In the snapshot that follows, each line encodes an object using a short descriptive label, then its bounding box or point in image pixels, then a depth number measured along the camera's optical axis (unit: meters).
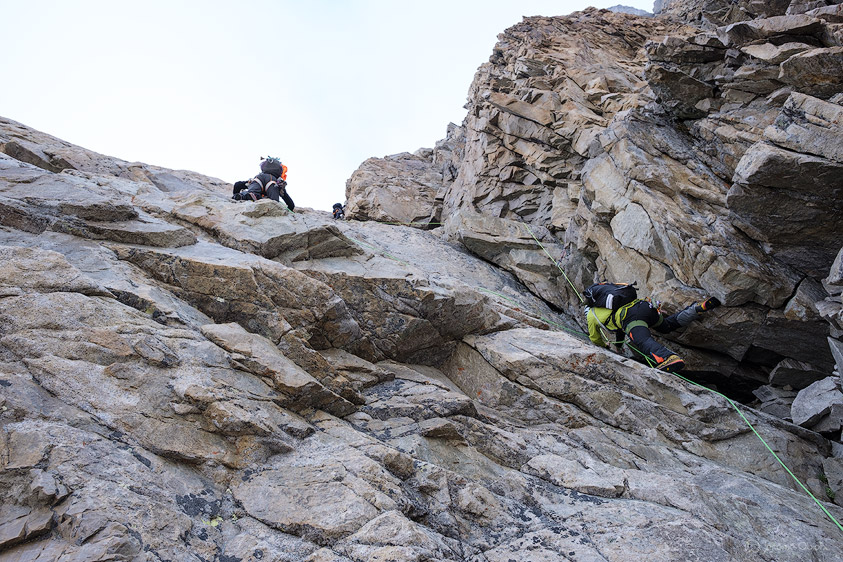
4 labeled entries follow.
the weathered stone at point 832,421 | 7.86
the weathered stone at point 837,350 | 7.66
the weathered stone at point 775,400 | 9.81
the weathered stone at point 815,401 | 8.10
